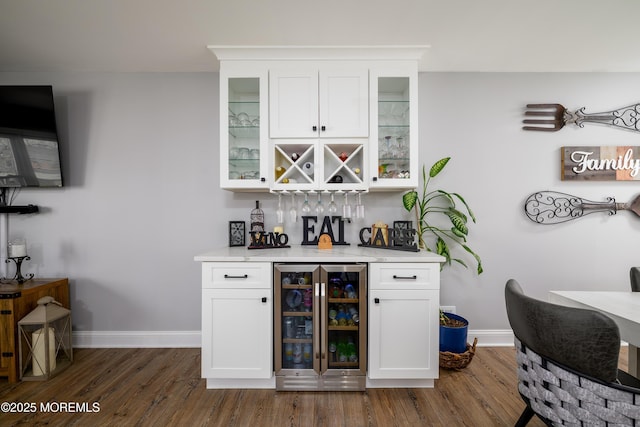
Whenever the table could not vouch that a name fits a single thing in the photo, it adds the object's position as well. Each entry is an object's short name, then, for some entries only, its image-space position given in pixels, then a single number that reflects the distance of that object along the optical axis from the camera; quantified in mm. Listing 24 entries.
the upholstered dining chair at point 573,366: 974
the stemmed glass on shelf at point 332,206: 2446
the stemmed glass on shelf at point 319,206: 2494
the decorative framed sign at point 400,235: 2316
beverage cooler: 1990
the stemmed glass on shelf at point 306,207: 2494
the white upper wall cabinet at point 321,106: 2279
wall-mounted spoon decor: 2637
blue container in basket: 2293
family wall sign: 2604
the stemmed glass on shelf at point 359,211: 2440
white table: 1161
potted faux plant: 2314
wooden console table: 2096
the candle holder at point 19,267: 2398
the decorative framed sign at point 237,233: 2604
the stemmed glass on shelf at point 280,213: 2508
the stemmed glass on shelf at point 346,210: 2430
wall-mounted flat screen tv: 2438
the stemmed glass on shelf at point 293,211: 2494
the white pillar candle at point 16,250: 2371
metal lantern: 2131
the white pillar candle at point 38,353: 2146
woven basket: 2234
